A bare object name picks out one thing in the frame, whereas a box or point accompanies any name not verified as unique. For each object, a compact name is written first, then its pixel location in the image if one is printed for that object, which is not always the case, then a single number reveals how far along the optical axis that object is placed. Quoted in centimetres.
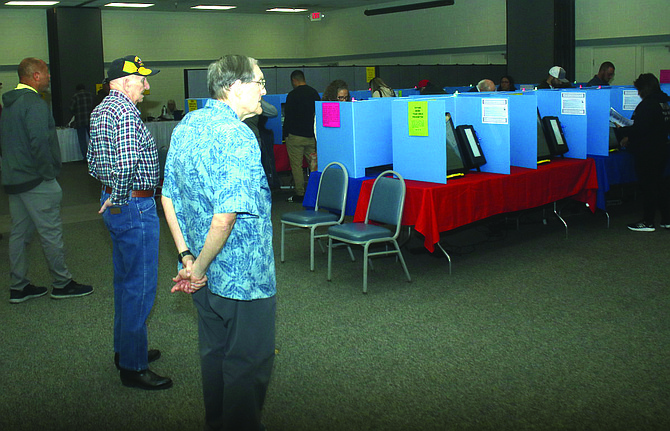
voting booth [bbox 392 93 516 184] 434
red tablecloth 418
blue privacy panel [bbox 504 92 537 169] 496
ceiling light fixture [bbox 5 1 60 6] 1226
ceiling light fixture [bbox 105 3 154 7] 1319
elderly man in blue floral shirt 180
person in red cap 860
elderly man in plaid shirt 261
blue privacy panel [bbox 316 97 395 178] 464
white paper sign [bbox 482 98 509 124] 466
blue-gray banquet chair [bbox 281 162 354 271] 456
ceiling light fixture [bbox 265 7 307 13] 1546
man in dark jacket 374
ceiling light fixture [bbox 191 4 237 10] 1411
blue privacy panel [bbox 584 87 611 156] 551
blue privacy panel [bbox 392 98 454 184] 430
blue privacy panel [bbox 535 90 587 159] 552
